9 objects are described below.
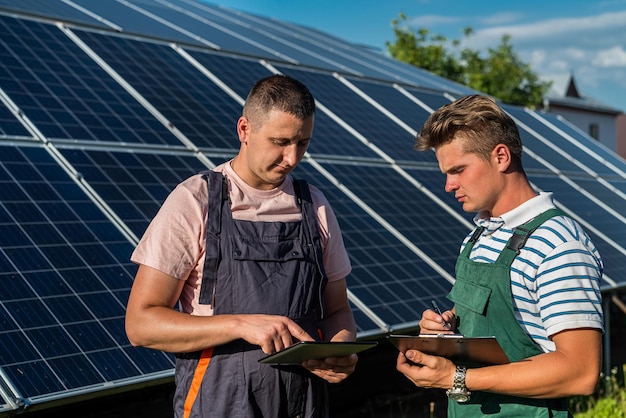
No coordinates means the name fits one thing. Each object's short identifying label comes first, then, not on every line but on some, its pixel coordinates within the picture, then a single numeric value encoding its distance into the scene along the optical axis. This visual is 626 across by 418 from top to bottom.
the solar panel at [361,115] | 9.63
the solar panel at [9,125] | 6.16
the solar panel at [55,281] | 4.43
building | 41.47
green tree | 33.03
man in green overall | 2.88
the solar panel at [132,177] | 6.00
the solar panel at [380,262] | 6.41
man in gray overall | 3.16
